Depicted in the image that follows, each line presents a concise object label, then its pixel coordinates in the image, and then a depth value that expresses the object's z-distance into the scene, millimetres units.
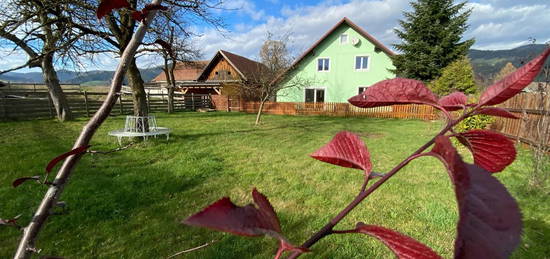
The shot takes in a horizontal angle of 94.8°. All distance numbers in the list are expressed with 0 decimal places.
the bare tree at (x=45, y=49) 6771
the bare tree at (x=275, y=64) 17200
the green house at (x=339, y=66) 19375
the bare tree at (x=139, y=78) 7138
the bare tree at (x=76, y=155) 525
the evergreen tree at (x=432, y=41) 17625
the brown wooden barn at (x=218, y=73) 24922
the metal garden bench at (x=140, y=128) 7340
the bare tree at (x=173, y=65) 8402
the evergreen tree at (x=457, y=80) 14705
